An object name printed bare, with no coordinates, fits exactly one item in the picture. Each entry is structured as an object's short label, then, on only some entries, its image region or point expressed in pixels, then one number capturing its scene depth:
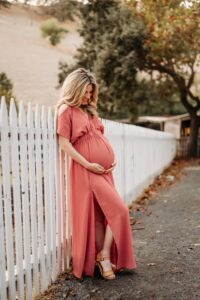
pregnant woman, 4.21
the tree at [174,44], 14.38
